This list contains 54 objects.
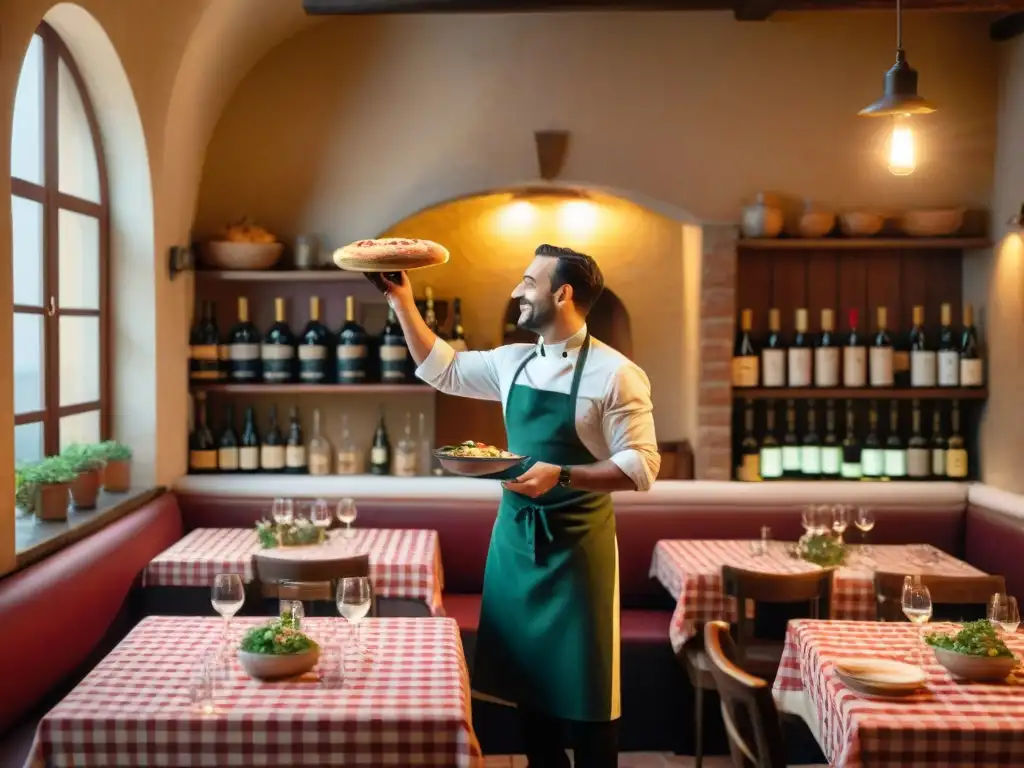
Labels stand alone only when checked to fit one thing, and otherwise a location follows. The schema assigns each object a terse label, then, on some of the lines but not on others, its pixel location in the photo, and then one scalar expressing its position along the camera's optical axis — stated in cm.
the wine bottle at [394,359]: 536
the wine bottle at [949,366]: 532
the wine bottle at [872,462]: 543
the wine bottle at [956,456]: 533
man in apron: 296
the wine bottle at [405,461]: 541
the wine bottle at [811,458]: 548
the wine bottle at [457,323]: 573
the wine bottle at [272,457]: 541
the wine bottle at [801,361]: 538
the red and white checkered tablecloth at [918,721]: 232
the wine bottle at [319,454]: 545
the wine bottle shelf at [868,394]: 530
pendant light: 344
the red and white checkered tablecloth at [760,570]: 393
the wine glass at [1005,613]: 281
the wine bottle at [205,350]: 531
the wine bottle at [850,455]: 546
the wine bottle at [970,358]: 527
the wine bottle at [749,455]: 545
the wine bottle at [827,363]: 538
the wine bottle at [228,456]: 538
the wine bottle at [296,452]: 545
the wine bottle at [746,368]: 541
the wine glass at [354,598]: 266
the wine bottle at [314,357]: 535
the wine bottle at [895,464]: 542
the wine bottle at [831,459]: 550
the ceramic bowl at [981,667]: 257
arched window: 401
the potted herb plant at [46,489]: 379
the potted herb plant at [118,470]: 451
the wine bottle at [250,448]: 541
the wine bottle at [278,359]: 535
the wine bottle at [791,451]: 551
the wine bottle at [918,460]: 540
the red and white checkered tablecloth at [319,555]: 405
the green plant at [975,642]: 259
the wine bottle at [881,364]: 536
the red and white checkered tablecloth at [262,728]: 226
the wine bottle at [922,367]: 535
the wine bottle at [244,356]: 536
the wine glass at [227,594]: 268
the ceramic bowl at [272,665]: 248
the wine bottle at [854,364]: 538
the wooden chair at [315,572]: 357
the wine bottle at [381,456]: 552
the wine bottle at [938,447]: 541
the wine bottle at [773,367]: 540
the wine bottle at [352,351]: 534
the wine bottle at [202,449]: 534
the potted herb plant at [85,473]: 410
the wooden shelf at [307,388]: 531
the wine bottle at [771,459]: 549
